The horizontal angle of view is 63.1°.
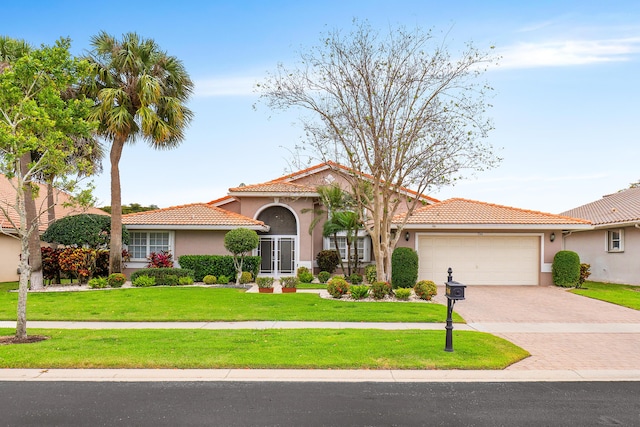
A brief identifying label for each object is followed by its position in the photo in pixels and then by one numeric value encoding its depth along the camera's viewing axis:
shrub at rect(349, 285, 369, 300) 16.81
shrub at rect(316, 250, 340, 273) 25.67
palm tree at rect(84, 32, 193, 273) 20.88
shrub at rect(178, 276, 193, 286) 21.09
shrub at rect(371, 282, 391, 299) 16.89
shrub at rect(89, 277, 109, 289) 20.33
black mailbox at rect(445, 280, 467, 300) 9.22
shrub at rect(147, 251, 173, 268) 23.39
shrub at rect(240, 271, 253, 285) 21.65
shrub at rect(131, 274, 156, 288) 20.52
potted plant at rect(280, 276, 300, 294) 19.10
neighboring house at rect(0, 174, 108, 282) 24.47
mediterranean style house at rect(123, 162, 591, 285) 22.39
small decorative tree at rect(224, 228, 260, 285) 21.23
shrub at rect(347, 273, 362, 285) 21.73
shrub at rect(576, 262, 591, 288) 22.36
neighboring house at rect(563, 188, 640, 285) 23.58
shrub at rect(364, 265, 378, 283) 20.73
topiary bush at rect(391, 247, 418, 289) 20.19
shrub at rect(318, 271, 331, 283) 22.89
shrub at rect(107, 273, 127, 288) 20.56
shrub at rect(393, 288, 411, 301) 16.70
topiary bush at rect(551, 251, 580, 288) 21.55
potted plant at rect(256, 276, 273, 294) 18.98
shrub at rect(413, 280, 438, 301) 16.86
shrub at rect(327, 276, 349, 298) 17.22
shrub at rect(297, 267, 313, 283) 22.72
